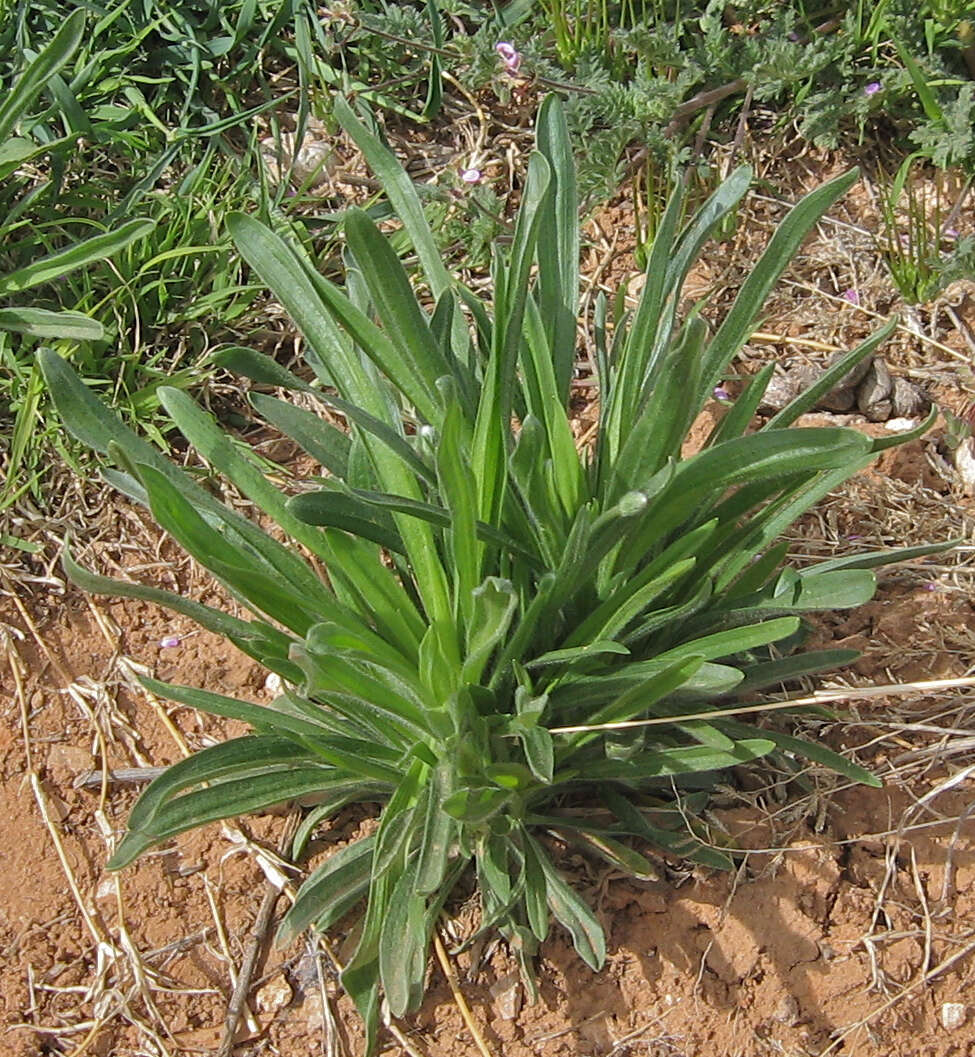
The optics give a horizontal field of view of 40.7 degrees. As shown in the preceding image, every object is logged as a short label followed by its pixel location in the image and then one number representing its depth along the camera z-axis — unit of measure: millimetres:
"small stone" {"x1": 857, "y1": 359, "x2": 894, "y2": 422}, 2434
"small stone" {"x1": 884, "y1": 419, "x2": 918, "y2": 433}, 2428
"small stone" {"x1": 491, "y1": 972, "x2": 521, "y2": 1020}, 1866
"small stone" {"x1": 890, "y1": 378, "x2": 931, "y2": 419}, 2443
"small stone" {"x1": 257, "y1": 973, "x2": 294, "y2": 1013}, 1915
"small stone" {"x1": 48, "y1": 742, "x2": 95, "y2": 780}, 2121
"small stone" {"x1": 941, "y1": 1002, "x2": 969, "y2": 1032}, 1854
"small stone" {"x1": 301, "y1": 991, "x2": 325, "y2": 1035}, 1888
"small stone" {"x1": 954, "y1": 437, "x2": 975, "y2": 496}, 2314
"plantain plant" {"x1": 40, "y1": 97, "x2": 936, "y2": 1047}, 1570
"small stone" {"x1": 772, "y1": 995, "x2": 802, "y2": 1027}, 1841
